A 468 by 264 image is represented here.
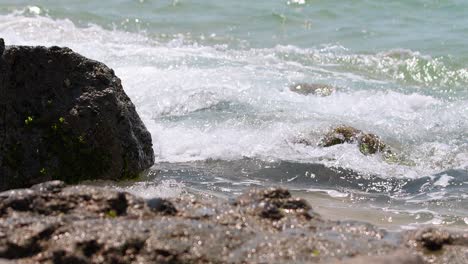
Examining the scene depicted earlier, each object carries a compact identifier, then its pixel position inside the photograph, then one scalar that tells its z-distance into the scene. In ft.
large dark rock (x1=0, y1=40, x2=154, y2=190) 41.55
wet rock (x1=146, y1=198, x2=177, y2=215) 25.20
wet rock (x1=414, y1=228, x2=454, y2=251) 25.43
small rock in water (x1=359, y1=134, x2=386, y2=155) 57.36
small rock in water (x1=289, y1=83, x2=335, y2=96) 80.02
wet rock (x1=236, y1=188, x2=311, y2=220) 25.85
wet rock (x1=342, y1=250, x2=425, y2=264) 21.81
